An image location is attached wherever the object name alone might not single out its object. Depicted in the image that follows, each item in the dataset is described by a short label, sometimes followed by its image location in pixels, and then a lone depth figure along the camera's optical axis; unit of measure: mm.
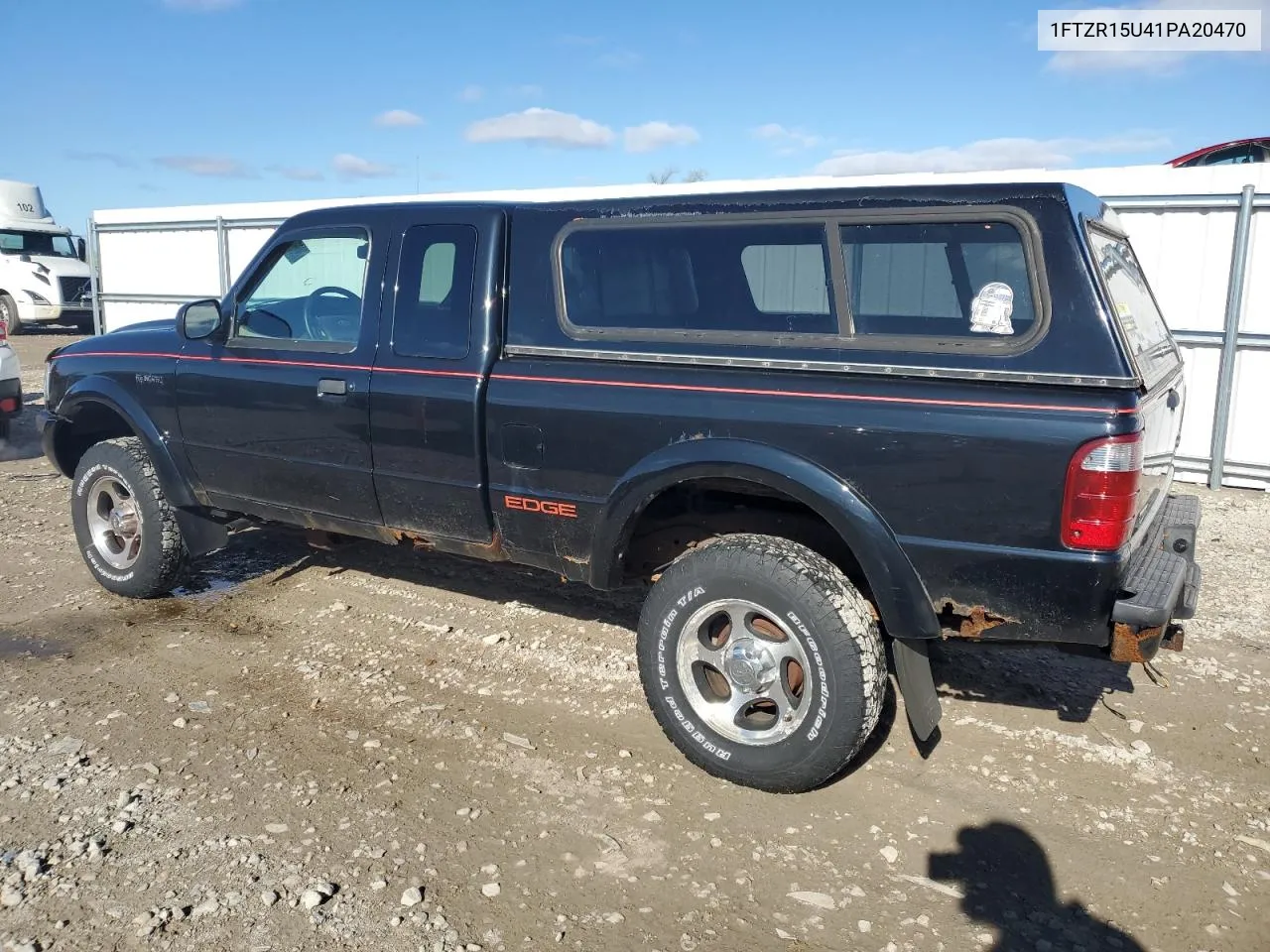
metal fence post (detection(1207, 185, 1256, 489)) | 7828
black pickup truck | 2908
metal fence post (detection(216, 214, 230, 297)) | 14766
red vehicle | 10891
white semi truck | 20703
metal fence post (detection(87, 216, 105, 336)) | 16531
